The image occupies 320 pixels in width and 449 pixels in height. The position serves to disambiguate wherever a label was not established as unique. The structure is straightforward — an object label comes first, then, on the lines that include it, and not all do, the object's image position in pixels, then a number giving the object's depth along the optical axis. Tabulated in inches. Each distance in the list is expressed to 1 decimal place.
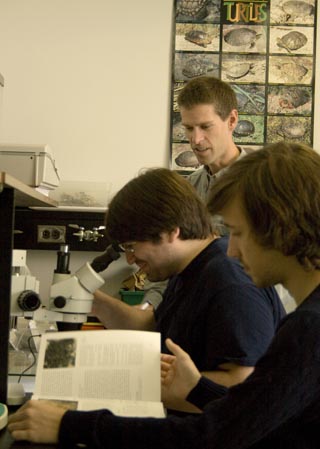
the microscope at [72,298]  90.0
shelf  77.8
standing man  113.1
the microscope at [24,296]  90.0
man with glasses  77.0
